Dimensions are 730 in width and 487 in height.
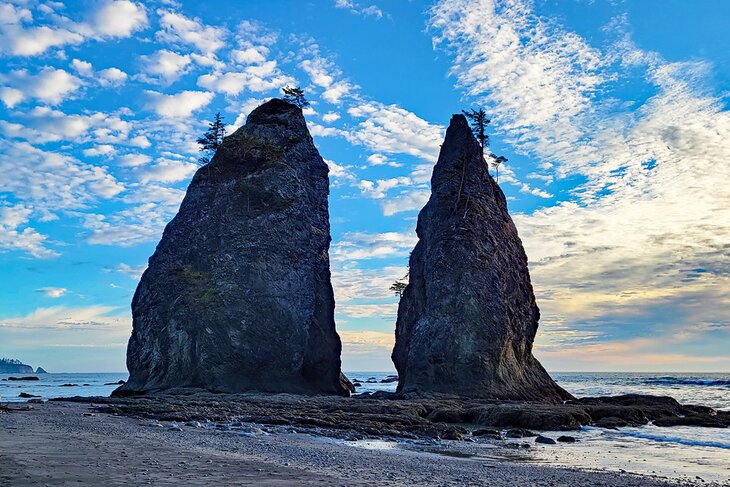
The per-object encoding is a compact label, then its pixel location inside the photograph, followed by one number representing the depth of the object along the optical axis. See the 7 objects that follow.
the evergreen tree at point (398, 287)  77.62
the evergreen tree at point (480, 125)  68.19
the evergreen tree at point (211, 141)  72.88
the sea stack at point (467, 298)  50.50
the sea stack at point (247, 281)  53.12
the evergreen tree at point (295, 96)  70.62
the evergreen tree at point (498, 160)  69.19
